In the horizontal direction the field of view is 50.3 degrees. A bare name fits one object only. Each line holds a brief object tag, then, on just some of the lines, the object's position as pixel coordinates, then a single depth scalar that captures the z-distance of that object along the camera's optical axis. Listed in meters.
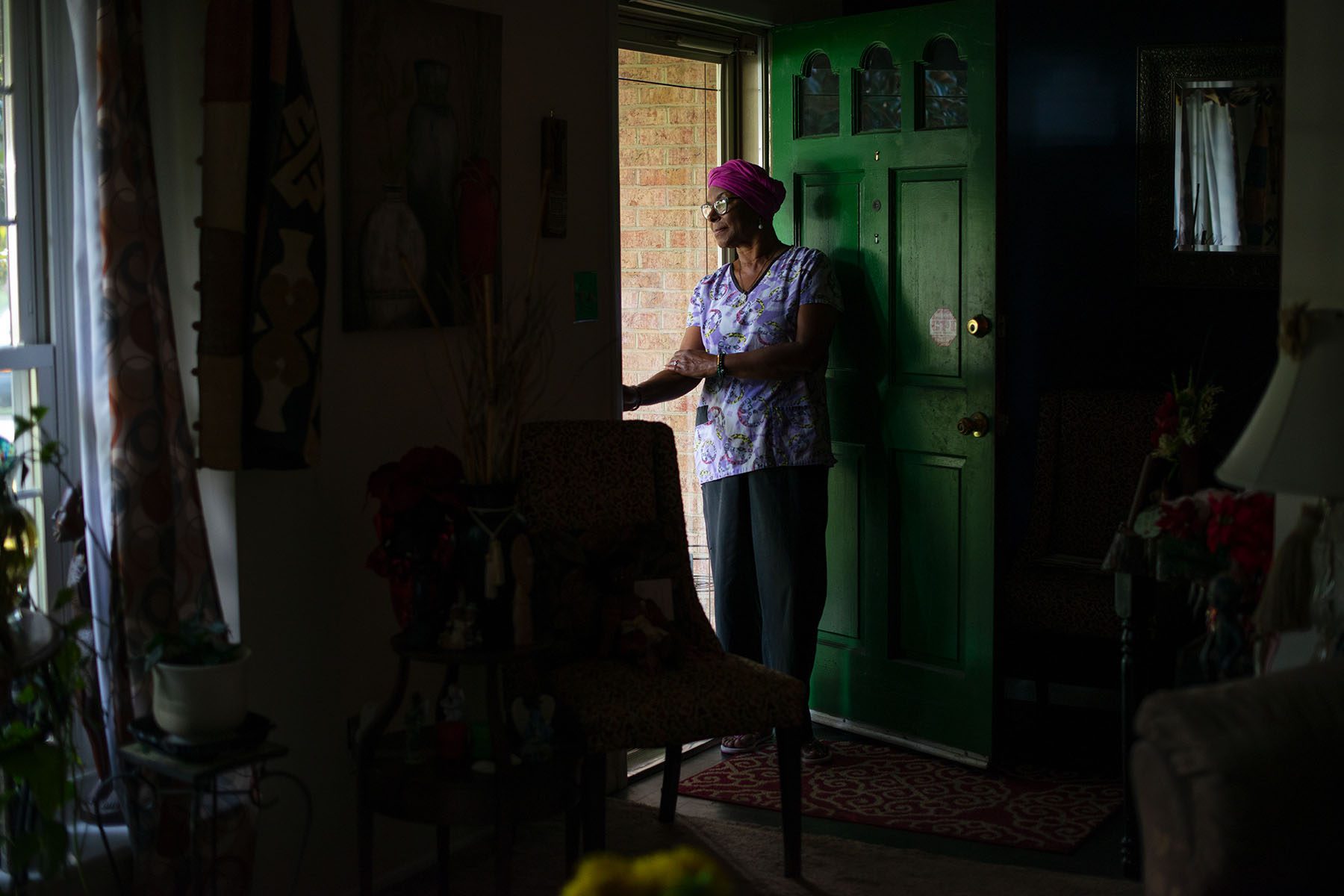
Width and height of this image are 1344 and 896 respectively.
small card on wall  3.79
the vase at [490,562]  2.79
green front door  4.02
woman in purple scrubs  4.02
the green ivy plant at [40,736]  2.27
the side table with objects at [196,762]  2.38
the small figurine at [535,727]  2.80
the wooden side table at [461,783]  2.70
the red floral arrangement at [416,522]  2.75
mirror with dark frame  3.68
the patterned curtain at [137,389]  2.56
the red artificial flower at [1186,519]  2.90
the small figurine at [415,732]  2.80
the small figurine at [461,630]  2.76
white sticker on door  4.07
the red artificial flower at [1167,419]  3.40
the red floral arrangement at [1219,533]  2.75
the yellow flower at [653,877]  1.22
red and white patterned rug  3.65
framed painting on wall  3.08
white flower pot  2.39
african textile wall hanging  2.61
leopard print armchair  2.98
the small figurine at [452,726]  2.80
